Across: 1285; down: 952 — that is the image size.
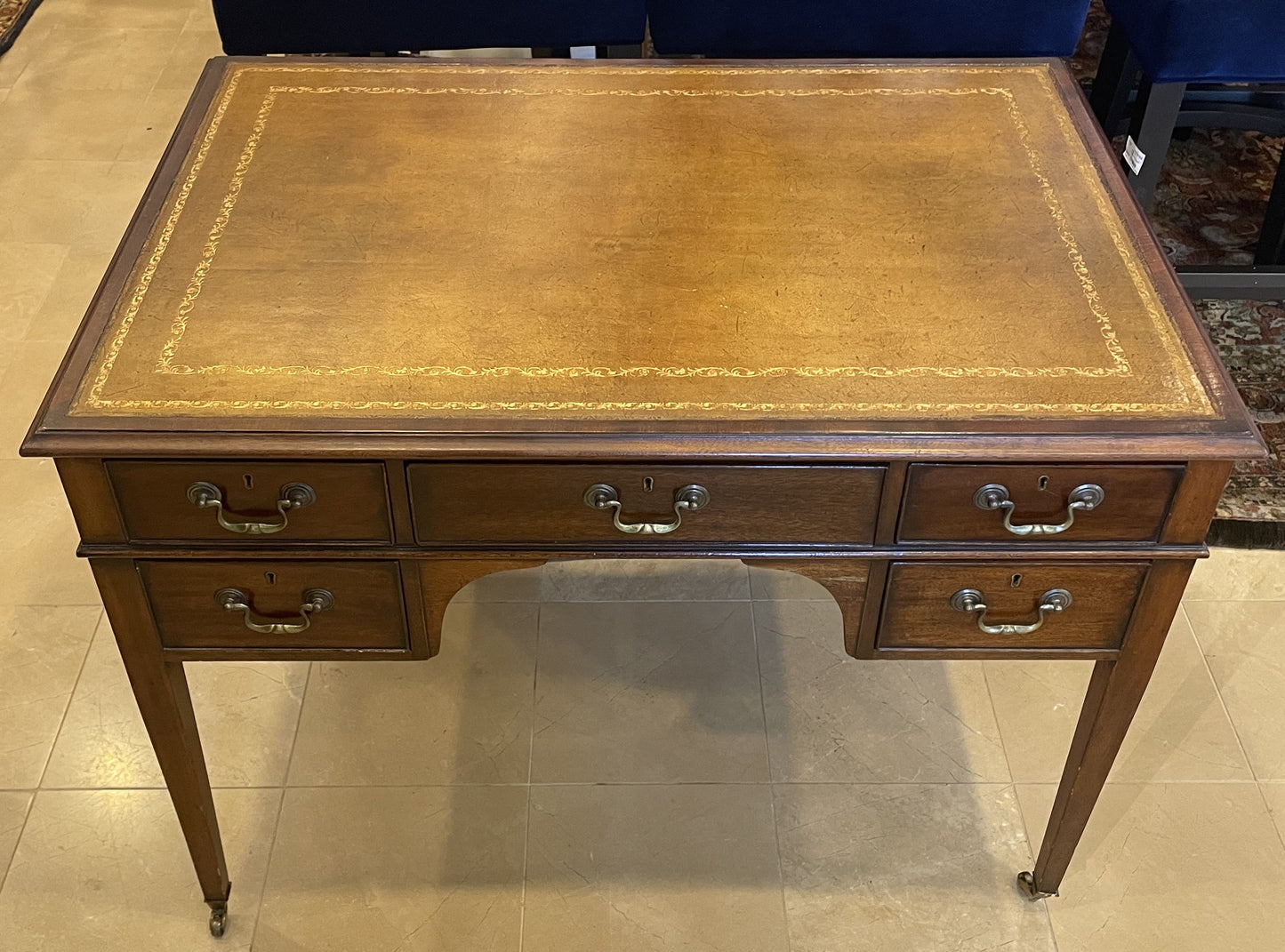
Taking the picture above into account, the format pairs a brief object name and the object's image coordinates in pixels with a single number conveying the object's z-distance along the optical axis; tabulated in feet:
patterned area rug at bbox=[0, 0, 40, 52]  11.10
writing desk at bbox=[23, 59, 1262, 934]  3.77
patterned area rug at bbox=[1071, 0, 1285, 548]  6.95
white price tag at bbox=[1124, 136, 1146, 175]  7.14
